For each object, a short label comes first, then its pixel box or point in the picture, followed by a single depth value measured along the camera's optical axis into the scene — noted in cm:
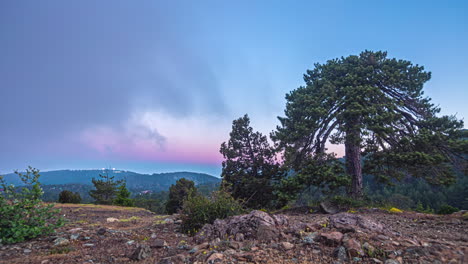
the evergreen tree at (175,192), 2724
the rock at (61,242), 402
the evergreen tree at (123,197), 2870
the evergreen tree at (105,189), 3309
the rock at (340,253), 267
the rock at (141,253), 326
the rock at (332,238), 307
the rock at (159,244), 385
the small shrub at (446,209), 1009
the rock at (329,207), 790
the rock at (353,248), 272
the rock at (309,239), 318
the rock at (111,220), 792
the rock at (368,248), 271
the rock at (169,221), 684
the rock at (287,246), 306
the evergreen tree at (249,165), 1416
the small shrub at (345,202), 813
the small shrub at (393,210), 740
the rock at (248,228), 364
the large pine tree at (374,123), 882
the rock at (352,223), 361
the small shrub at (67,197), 2210
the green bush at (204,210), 544
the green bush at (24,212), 416
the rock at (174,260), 288
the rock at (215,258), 275
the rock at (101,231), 488
